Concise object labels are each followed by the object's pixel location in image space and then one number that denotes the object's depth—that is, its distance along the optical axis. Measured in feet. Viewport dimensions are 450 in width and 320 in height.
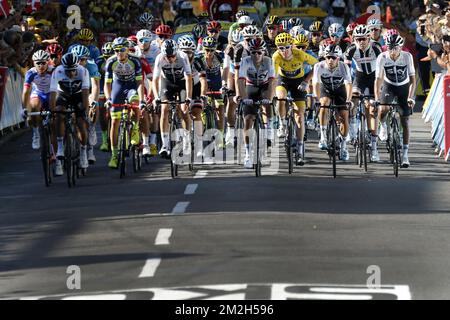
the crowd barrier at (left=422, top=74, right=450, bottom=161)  90.33
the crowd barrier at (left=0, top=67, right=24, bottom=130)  104.17
